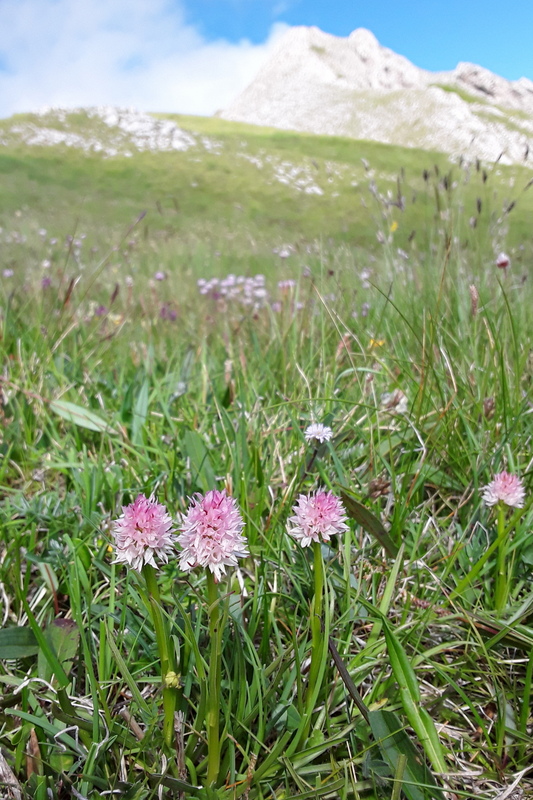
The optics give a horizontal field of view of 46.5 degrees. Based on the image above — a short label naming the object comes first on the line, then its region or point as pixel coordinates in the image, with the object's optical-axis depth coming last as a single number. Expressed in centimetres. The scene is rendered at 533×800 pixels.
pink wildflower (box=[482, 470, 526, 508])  27
